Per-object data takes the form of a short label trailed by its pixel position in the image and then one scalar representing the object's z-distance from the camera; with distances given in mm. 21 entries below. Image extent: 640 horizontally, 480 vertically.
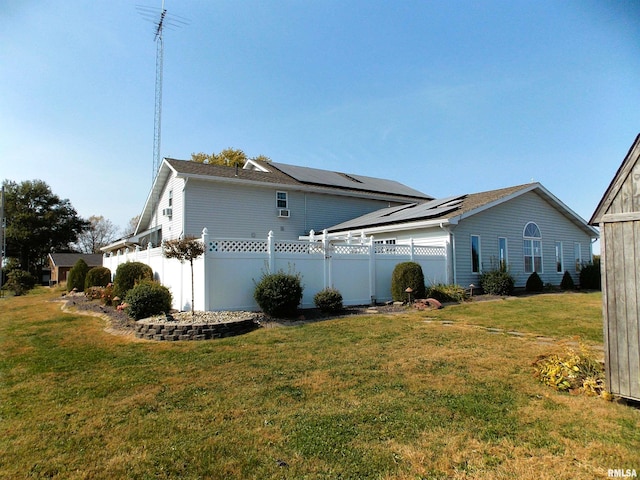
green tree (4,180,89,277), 47625
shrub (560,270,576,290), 18297
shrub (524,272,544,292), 17031
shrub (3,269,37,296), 26328
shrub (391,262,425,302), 12383
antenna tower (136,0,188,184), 12930
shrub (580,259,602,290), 19000
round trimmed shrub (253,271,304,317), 9680
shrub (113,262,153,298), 13648
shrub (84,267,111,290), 19875
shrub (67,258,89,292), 22562
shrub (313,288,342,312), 10688
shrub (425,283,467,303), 13327
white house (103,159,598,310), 10781
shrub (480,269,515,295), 15078
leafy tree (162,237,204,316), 9367
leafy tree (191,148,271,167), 37438
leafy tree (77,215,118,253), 62000
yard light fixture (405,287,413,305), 11977
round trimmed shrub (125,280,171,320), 9883
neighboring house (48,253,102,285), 41531
